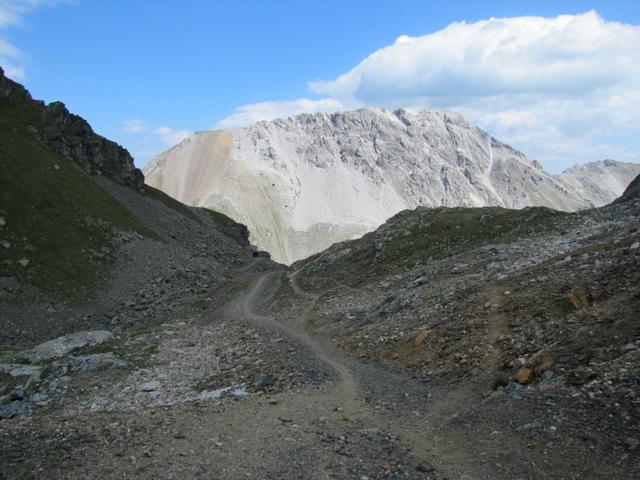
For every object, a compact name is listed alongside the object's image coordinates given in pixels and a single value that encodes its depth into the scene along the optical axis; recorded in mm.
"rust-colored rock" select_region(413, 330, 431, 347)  25111
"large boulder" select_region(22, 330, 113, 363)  32844
